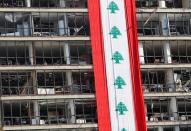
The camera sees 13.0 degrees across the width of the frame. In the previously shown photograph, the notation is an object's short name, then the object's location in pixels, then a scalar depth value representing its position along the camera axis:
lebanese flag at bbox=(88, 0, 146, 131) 69.69
